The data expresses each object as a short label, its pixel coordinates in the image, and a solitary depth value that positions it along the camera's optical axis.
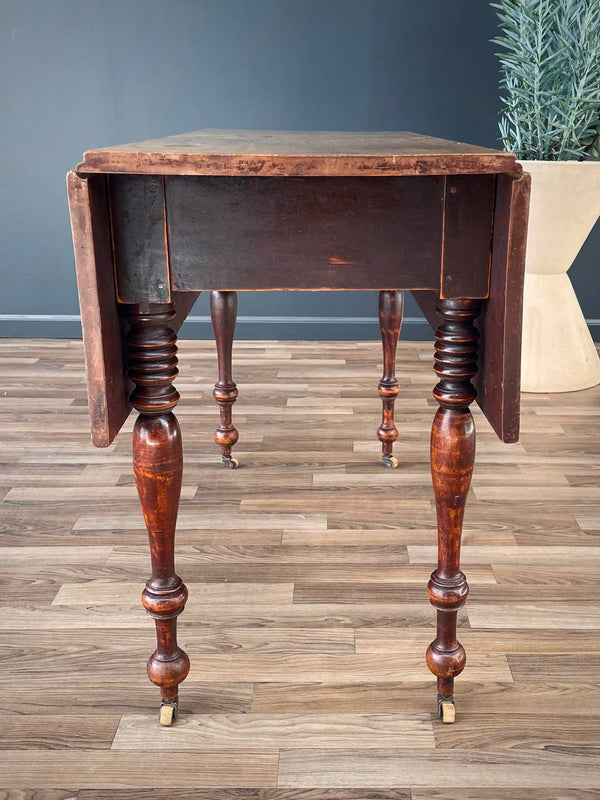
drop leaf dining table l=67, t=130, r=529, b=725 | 0.93
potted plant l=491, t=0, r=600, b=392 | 2.52
